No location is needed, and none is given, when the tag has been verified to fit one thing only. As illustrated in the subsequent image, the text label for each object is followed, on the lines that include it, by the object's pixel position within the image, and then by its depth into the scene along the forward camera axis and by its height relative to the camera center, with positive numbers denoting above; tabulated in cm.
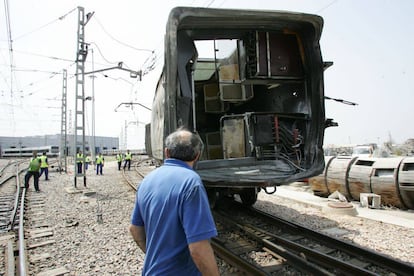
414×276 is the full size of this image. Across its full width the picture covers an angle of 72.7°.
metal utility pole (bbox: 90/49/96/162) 2612 +303
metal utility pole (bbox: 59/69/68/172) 2022 +233
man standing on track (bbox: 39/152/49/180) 1555 -49
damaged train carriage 433 +111
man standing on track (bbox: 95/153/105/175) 1890 -64
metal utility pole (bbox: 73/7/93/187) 1227 +374
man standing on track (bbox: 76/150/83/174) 1440 -48
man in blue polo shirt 168 -40
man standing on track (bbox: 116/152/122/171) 2332 -67
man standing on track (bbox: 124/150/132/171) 2266 -43
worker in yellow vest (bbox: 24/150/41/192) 1162 -62
